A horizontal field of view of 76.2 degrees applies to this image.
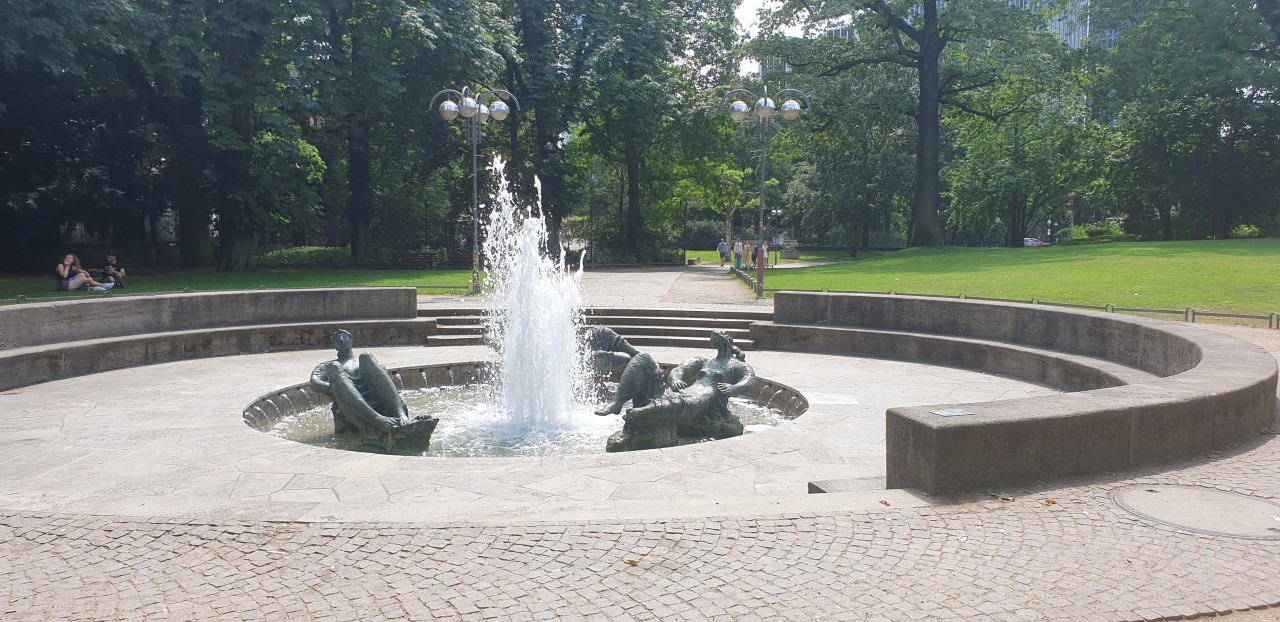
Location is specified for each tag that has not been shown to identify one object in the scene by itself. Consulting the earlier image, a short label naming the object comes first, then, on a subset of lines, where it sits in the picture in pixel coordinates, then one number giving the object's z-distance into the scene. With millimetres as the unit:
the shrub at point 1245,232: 34875
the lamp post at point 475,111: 19922
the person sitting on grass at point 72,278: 18500
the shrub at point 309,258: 32750
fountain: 8273
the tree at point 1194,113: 30531
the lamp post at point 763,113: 18109
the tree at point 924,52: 32781
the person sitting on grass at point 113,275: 19975
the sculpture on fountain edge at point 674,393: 8141
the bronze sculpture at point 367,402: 8156
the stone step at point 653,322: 15758
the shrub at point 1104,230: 40750
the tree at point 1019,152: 37688
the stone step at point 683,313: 15914
